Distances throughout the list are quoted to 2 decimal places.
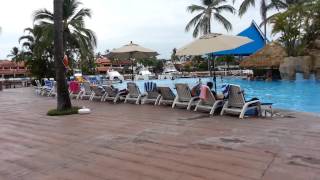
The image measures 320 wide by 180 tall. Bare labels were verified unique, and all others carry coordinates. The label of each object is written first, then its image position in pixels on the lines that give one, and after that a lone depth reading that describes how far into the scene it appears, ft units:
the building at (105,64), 170.32
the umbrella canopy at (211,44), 20.49
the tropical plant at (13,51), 161.16
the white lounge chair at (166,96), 23.59
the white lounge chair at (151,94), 24.95
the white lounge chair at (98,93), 30.24
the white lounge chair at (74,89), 35.30
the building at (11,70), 157.67
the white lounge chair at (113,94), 28.17
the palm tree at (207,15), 83.44
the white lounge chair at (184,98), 21.42
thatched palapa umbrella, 61.56
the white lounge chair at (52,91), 40.44
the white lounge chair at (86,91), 32.95
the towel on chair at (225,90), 18.17
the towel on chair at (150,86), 24.95
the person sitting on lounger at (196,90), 21.43
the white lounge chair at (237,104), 17.54
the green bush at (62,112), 22.05
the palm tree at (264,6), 84.14
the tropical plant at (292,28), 56.60
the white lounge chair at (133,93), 26.38
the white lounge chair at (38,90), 45.15
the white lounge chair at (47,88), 41.94
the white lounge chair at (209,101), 19.07
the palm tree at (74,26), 63.82
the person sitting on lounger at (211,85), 19.71
